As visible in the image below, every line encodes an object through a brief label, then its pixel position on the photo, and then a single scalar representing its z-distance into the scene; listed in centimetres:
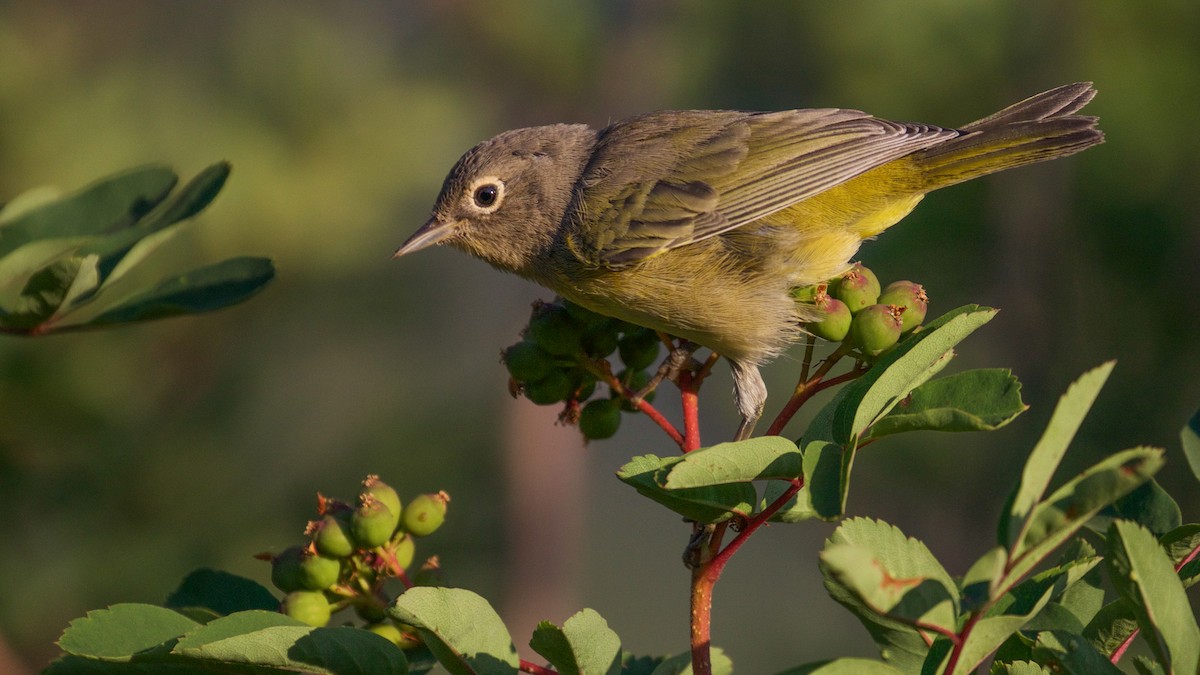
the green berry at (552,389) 509
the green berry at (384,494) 446
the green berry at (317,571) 423
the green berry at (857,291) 467
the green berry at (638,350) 536
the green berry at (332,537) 429
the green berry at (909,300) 446
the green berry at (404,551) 465
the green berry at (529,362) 502
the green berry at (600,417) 513
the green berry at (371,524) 430
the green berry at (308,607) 424
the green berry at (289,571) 431
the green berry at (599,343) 517
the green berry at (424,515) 458
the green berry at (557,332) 499
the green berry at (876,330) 435
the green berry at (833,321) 450
